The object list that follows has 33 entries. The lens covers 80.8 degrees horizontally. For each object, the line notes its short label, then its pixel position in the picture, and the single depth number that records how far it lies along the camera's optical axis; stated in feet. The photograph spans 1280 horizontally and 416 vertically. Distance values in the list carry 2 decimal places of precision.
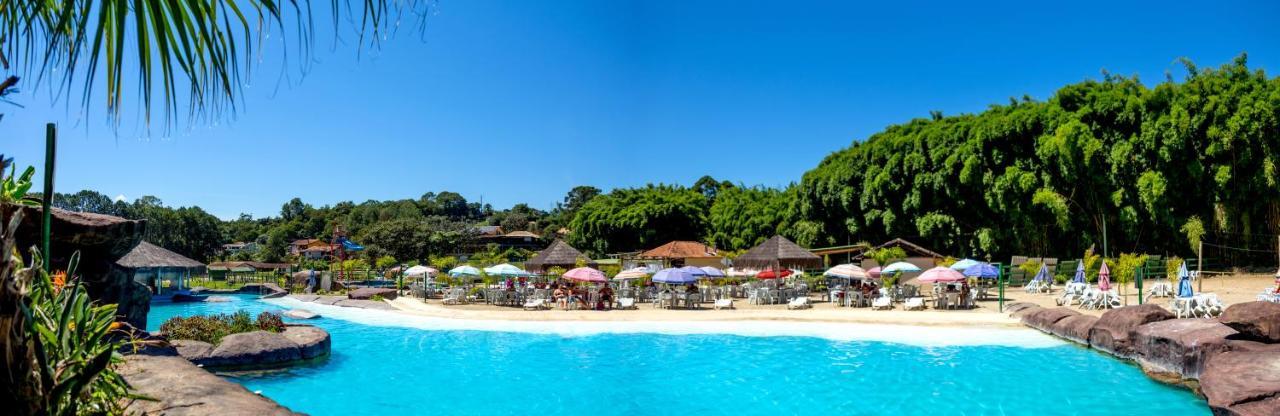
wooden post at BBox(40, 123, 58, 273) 8.82
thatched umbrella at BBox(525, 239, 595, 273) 81.76
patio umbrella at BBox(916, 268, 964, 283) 56.70
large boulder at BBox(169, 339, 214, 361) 33.55
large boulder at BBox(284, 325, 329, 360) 39.14
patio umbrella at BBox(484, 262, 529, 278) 75.60
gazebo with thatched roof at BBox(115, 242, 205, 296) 83.46
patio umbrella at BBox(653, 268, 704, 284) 63.77
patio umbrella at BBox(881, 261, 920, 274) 66.59
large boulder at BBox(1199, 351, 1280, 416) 22.35
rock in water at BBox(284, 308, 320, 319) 61.72
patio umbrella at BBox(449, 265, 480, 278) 75.61
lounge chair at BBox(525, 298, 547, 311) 64.44
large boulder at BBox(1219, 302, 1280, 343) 29.43
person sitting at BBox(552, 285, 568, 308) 64.83
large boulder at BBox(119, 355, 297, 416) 13.14
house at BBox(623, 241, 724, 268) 119.85
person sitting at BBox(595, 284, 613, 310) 63.41
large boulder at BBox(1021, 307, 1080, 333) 44.73
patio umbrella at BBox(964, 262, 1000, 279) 63.16
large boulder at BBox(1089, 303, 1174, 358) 37.19
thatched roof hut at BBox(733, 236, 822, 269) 81.00
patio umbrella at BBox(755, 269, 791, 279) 73.41
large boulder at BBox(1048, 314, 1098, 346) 40.81
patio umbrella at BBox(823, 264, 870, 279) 64.54
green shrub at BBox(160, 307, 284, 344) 38.27
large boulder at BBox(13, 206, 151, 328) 26.03
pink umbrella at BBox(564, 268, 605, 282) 65.62
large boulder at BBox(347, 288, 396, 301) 74.95
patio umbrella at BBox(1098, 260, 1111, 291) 52.34
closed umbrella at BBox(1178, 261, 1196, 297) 44.51
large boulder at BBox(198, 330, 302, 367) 35.09
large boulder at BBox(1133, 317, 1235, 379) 30.95
